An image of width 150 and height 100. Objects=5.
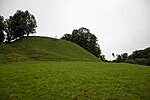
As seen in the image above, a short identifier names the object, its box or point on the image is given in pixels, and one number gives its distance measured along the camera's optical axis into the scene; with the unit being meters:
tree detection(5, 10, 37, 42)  76.50
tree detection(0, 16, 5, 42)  71.25
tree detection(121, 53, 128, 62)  118.81
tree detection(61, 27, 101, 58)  98.88
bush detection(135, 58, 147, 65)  75.53
